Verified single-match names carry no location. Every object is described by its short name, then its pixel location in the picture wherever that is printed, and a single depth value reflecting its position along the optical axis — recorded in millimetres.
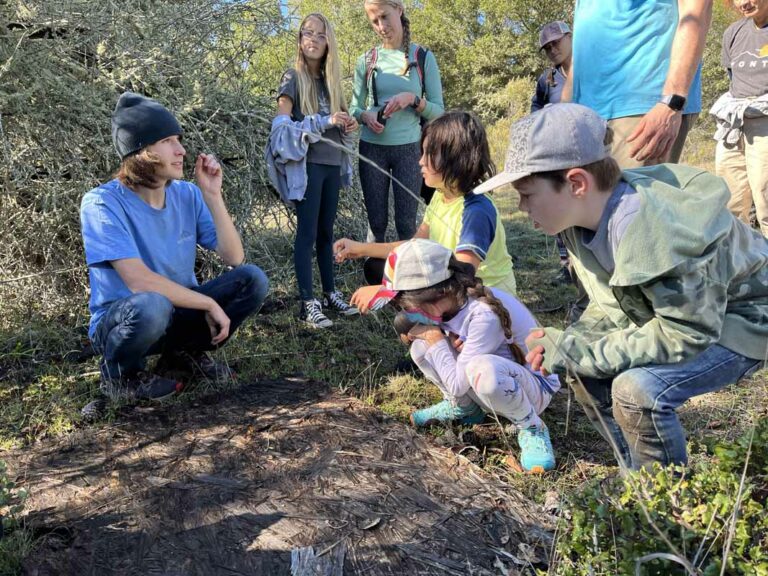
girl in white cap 2480
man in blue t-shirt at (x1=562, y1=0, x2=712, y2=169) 2479
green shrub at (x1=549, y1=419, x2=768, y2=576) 1410
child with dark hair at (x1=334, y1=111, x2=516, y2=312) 2828
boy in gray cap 1721
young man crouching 2904
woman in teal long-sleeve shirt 4156
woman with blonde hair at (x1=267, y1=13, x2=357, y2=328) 3988
